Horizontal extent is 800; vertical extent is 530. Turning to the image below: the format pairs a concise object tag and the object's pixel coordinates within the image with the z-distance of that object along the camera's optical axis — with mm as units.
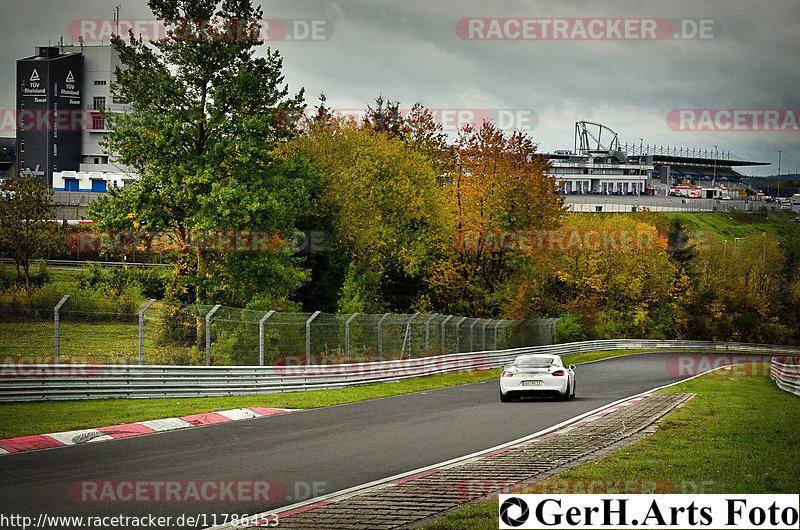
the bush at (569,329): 67500
